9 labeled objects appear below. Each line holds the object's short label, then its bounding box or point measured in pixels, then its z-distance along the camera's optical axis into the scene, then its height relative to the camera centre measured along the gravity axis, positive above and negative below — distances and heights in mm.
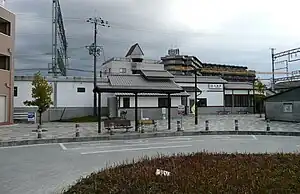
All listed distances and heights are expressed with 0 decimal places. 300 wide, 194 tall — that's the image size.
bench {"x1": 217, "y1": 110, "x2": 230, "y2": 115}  48281 -145
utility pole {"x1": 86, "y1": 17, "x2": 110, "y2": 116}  40947 +7632
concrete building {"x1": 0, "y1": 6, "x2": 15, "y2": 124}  28781 +4083
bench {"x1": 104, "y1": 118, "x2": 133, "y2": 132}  20734 -782
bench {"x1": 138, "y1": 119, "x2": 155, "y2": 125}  22220 -706
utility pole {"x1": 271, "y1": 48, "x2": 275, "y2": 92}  51625 +6261
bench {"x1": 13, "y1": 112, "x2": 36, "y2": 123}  33809 -481
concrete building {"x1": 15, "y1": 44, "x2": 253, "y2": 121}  36656 +1608
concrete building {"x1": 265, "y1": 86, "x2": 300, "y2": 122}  29719 +456
